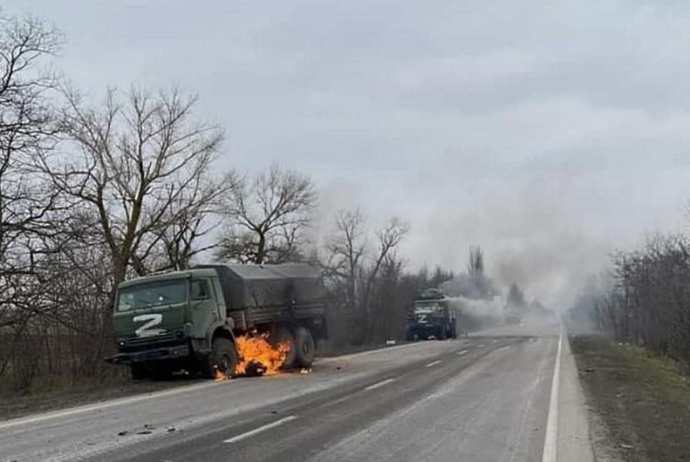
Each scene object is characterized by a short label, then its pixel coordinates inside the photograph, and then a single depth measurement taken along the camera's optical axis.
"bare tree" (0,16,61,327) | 23.64
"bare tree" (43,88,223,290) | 33.75
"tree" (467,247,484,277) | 116.69
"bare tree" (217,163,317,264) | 50.00
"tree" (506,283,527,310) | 116.28
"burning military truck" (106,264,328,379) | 21.03
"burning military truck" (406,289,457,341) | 58.47
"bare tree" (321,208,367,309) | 65.44
